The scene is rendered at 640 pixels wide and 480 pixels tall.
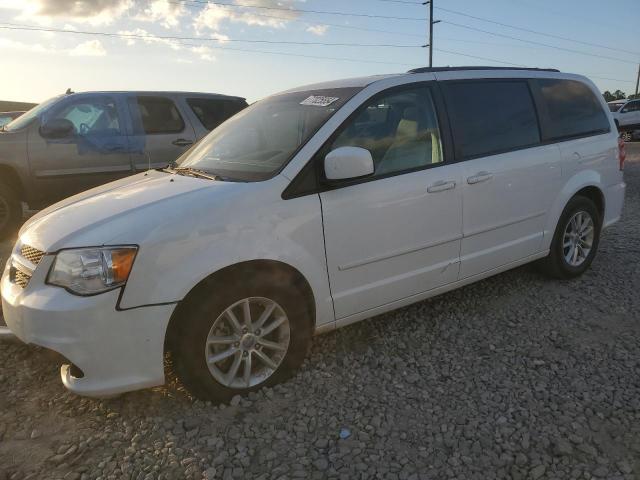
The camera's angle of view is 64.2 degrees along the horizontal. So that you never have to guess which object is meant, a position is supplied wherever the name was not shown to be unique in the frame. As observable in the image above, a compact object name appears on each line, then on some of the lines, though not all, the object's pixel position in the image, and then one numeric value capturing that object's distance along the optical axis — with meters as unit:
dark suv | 6.08
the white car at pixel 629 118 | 19.39
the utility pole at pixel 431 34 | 33.94
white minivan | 2.41
